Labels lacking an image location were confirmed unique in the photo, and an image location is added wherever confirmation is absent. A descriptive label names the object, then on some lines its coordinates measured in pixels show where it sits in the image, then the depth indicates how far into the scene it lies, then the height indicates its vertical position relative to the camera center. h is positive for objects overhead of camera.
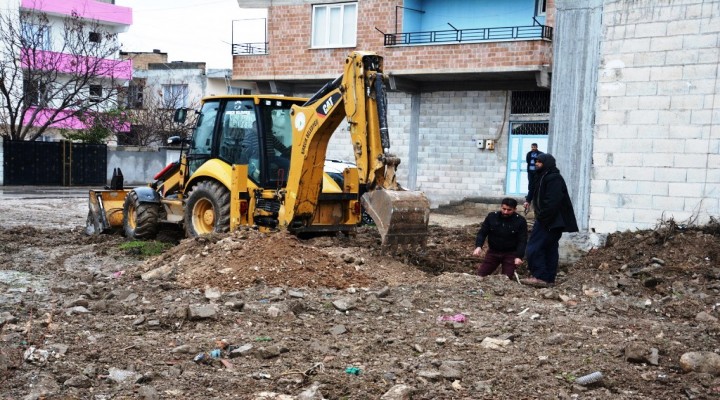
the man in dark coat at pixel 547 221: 9.66 -0.95
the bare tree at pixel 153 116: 42.00 +0.27
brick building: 22.33 +1.63
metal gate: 32.09 -1.78
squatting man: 10.03 -1.21
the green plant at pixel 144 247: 12.69 -1.90
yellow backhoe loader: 10.07 -0.61
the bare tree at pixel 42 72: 33.38 +1.89
